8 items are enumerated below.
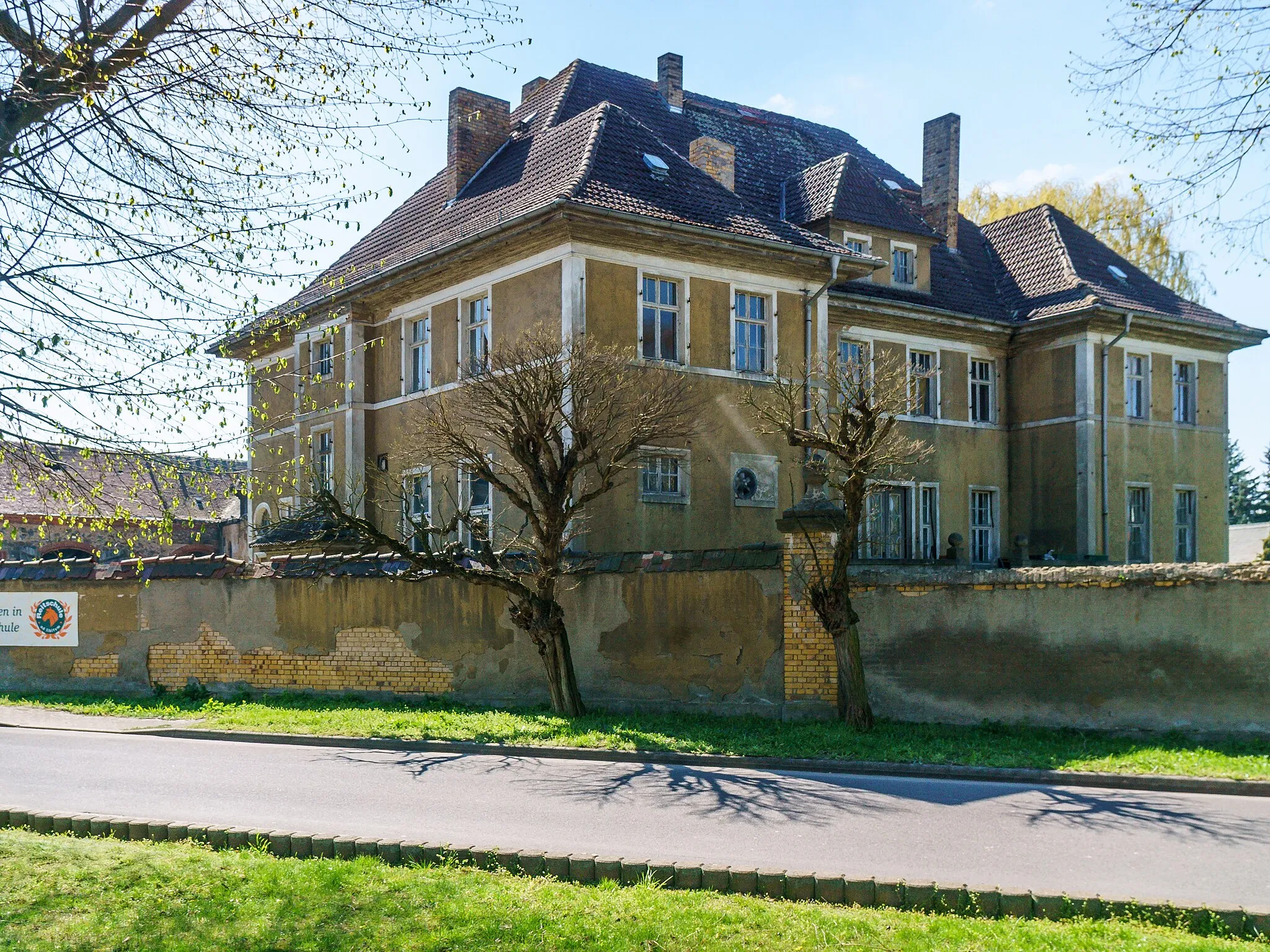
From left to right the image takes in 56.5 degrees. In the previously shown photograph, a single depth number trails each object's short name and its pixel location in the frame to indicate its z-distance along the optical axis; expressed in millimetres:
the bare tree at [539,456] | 16812
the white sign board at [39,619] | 21578
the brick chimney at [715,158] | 26688
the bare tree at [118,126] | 8266
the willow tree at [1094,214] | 39000
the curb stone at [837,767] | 11750
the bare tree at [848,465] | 15109
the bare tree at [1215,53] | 7770
